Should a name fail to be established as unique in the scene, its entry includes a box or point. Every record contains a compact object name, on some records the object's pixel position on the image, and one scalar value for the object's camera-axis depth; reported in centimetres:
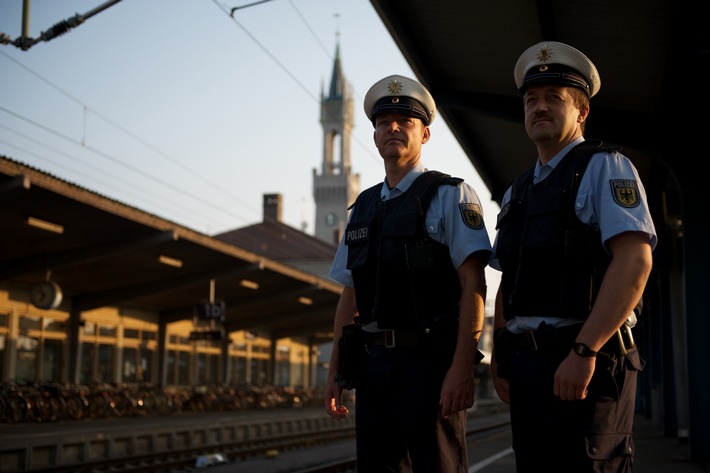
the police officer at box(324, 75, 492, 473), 369
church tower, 13700
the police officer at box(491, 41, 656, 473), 302
